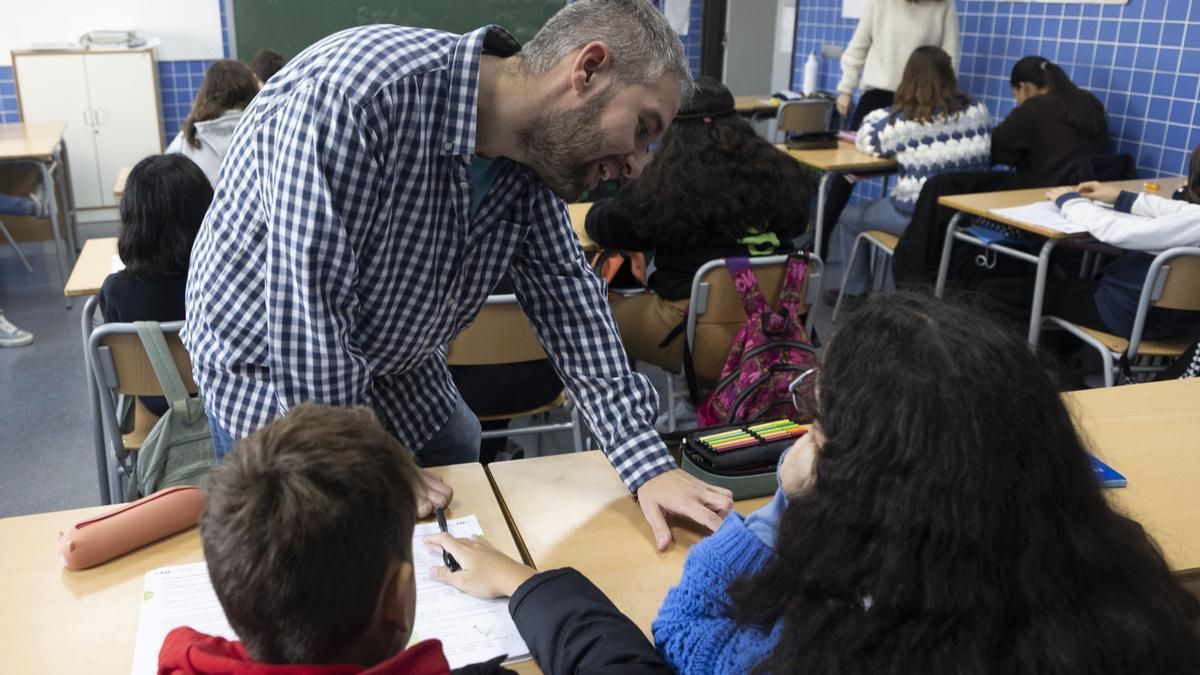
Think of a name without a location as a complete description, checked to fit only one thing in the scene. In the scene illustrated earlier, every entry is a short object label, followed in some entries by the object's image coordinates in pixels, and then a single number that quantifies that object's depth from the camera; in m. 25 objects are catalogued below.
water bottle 6.70
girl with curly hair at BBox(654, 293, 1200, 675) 0.83
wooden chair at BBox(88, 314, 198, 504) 2.11
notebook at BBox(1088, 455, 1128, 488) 1.51
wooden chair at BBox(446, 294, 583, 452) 2.33
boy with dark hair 0.80
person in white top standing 5.32
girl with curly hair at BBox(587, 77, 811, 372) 2.72
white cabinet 5.81
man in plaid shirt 1.15
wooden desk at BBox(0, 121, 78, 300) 4.65
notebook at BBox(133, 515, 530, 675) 1.11
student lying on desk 2.97
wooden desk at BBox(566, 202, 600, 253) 3.05
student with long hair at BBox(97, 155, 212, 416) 2.32
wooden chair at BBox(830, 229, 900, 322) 4.32
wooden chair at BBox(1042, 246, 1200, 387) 2.83
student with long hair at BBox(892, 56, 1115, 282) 4.22
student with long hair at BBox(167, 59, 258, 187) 3.74
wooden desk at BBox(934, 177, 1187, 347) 3.28
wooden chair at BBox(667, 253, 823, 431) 2.63
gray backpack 1.95
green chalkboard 4.98
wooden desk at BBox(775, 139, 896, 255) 4.43
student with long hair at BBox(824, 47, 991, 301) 4.31
